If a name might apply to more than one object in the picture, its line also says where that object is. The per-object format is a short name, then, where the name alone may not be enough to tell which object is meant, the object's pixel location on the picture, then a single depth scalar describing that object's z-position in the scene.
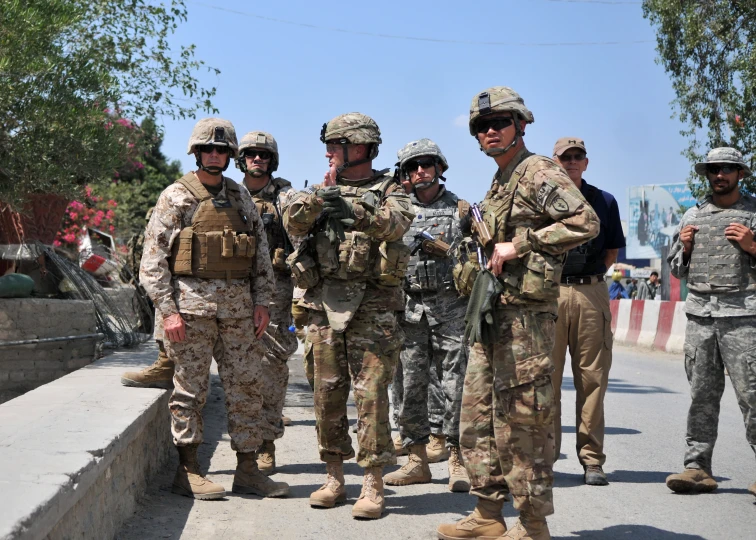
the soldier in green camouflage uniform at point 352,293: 5.36
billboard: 47.62
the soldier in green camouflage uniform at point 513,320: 4.47
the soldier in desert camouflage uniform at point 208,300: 5.66
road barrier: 17.36
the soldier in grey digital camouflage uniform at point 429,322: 6.33
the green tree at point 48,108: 8.84
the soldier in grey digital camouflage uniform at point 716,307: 5.86
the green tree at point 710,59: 16.11
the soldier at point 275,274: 6.69
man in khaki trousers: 6.37
